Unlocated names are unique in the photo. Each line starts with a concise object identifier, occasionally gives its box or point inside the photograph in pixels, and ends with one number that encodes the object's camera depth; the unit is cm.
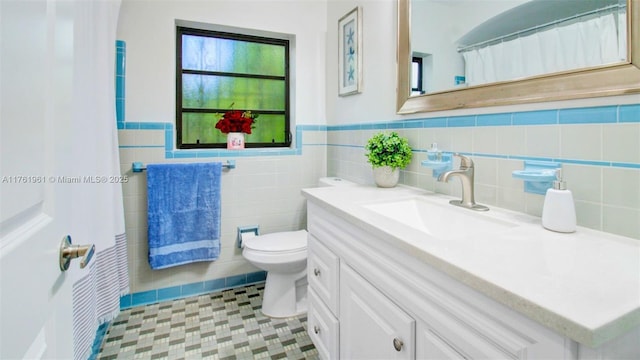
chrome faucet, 122
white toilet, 192
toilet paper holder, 235
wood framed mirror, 83
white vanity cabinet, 59
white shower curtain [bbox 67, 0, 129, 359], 114
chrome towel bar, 206
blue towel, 207
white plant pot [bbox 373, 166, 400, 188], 167
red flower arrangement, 230
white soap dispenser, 88
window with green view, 232
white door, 44
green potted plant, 162
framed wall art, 203
